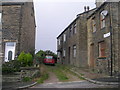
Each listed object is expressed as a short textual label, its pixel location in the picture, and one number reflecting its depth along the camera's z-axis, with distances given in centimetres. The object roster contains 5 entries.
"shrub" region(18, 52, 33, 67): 1008
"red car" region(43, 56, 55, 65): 1781
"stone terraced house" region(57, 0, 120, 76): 905
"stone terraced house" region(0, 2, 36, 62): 1163
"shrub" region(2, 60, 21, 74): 849
